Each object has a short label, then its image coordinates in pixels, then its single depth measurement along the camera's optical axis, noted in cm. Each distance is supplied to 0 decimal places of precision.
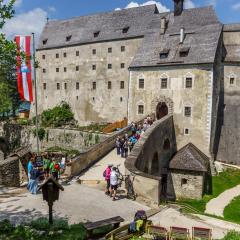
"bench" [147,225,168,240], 1071
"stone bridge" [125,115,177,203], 1548
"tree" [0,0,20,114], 1441
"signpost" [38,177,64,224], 1144
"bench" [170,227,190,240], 1079
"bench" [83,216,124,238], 1075
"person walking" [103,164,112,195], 1578
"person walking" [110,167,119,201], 1506
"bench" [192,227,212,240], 1083
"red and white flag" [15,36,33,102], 2348
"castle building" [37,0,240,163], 3234
